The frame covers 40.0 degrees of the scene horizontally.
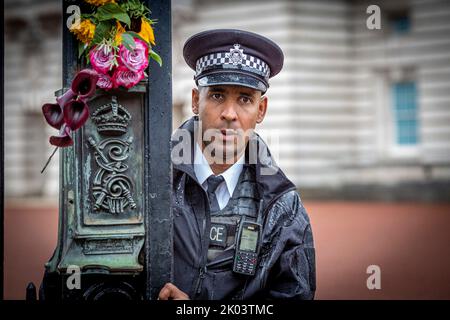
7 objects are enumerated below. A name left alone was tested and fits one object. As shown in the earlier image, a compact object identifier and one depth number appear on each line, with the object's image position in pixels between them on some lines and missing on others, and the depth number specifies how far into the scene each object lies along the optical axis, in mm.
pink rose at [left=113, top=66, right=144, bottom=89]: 2748
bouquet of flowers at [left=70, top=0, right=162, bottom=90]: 2734
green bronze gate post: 2738
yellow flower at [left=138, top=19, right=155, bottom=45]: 2805
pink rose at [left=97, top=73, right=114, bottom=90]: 2754
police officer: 2924
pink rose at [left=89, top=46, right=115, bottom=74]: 2725
